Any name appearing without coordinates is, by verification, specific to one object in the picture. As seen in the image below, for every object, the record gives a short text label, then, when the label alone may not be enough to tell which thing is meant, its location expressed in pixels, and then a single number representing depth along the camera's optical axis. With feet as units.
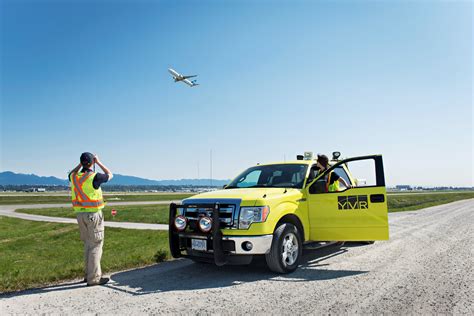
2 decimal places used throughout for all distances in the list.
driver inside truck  23.23
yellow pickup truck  19.11
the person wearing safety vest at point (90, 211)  18.54
